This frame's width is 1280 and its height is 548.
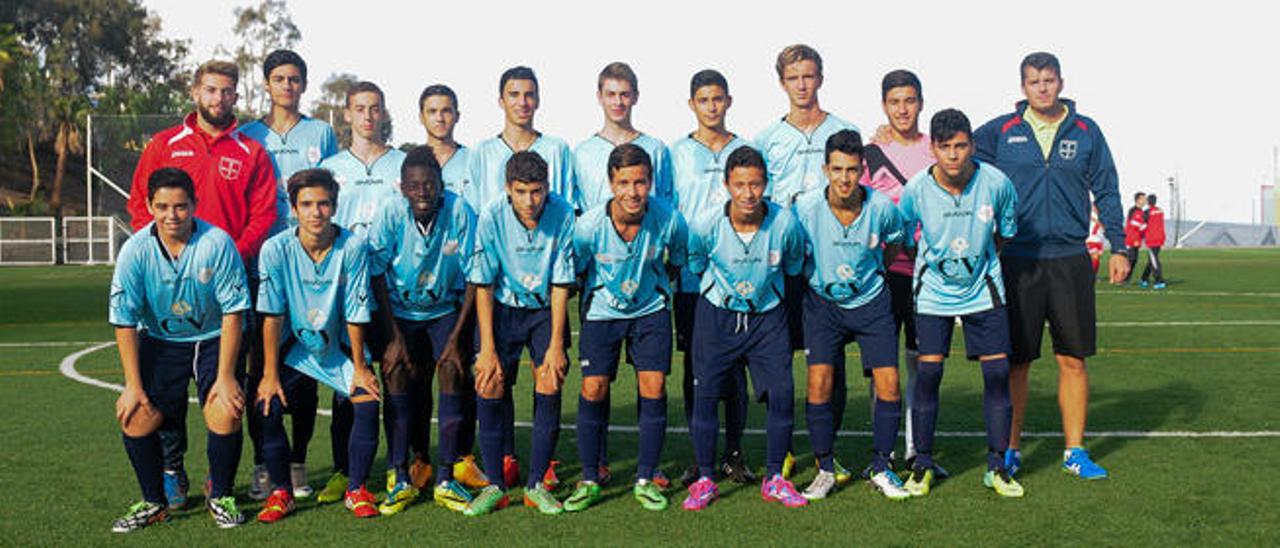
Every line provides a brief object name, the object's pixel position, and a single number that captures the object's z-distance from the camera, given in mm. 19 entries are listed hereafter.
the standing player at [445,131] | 6312
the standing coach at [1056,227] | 6129
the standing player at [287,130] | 6297
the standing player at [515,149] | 6312
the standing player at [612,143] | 6320
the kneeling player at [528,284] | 5629
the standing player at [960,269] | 5750
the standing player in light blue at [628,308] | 5586
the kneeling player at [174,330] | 5223
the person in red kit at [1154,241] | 21844
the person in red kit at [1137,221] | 24219
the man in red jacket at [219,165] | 5867
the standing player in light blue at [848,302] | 5707
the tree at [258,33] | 58094
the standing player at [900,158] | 6262
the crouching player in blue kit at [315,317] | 5445
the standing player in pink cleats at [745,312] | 5609
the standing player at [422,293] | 5711
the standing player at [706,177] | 6180
